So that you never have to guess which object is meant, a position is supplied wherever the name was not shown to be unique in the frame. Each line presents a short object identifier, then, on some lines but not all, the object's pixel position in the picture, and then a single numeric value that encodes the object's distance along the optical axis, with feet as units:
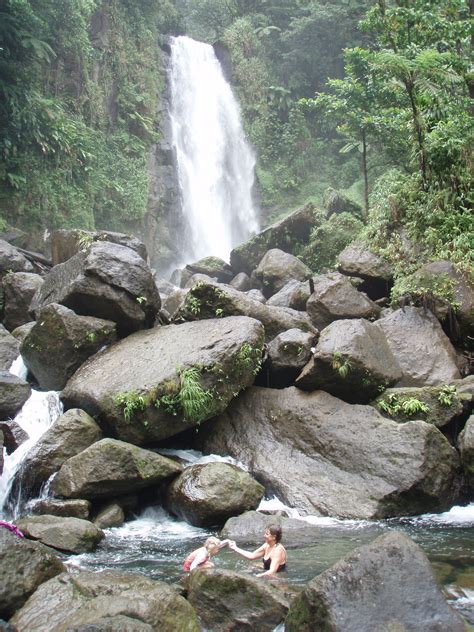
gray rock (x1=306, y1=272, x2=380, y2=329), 40.06
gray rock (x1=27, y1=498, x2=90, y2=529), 24.17
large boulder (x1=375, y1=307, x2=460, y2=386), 33.45
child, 19.17
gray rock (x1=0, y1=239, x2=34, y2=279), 47.20
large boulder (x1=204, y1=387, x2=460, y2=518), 26.40
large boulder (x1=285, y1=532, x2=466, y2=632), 12.55
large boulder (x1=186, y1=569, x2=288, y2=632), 14.79
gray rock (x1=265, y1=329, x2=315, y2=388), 32.83
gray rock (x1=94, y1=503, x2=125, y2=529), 24.80
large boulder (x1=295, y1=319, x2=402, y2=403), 30.25
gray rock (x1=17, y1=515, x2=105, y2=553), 21.31
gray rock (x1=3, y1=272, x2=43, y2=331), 42.70
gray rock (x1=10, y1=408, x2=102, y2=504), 26.45
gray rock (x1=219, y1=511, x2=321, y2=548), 22.85
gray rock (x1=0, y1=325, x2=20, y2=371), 35.94
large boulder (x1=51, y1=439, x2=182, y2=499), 24.88
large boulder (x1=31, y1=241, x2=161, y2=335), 34.71
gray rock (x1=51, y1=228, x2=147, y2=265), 49.85
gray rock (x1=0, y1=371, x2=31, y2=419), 30.91
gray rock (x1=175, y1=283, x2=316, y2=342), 35.65
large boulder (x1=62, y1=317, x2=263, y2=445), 28.63
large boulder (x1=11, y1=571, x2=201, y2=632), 13.08
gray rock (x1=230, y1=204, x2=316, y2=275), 65.10
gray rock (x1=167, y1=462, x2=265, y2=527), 24.90
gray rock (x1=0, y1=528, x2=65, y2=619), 15.24
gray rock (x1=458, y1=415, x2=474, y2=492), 26.86
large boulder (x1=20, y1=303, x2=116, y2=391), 33.04
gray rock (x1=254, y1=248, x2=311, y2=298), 54.75
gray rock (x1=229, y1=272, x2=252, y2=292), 60.64
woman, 18.87
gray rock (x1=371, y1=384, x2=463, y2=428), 29.37
